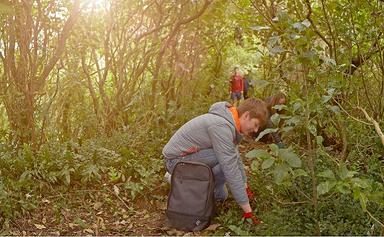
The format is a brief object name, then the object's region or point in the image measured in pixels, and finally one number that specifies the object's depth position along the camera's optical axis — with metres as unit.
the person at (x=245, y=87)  14.68
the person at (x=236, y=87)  14.06
